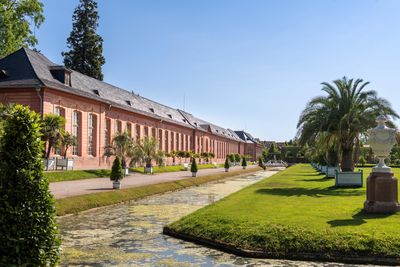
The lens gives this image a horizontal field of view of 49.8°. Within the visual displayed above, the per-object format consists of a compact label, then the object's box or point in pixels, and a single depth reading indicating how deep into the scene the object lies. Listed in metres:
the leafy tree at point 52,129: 29.09
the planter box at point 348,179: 23.02
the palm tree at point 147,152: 39.78
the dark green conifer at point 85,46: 62.69
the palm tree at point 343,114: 22.98
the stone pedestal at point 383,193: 12.41
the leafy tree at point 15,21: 37.08
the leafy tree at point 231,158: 87.32
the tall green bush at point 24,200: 5.56
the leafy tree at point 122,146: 38.65
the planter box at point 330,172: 33.90
